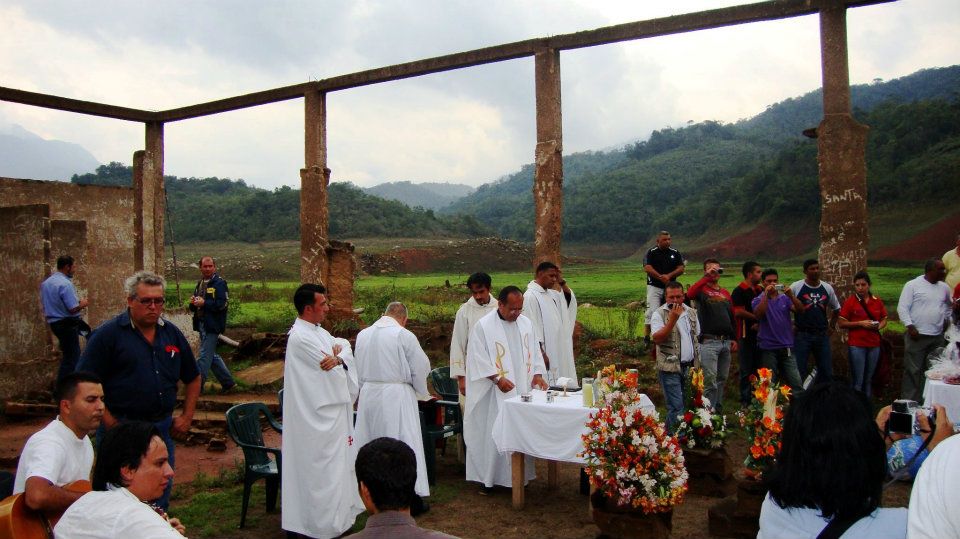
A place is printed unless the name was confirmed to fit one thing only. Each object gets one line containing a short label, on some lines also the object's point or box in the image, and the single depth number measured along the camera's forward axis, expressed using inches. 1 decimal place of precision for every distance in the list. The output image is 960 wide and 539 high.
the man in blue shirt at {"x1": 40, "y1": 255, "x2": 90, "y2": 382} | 397.4
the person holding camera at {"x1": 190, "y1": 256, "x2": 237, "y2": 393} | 429.4
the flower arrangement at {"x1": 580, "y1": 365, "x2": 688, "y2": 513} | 208.5
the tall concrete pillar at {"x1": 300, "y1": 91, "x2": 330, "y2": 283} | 551.5
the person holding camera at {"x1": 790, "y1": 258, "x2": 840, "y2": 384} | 359.9
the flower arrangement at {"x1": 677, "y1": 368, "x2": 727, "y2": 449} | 267.6
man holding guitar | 145.3
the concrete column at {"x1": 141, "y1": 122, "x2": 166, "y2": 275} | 650.2
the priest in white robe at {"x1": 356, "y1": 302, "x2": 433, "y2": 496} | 267.0
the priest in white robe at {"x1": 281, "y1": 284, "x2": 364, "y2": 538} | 231.8
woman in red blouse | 353.4
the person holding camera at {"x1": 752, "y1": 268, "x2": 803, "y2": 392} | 354.3
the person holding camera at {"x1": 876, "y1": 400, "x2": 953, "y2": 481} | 121.0
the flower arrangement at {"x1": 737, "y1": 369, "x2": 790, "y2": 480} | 217.0
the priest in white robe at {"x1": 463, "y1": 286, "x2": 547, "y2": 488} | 284.8
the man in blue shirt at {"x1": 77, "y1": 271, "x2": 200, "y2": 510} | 196.5
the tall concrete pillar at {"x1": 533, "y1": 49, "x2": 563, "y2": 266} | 449.4
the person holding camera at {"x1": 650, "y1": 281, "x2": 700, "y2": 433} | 293.3
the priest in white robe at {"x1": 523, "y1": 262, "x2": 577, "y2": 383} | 340.8
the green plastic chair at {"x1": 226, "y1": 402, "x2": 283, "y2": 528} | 248.1
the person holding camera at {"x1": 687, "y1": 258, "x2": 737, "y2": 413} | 343.9
